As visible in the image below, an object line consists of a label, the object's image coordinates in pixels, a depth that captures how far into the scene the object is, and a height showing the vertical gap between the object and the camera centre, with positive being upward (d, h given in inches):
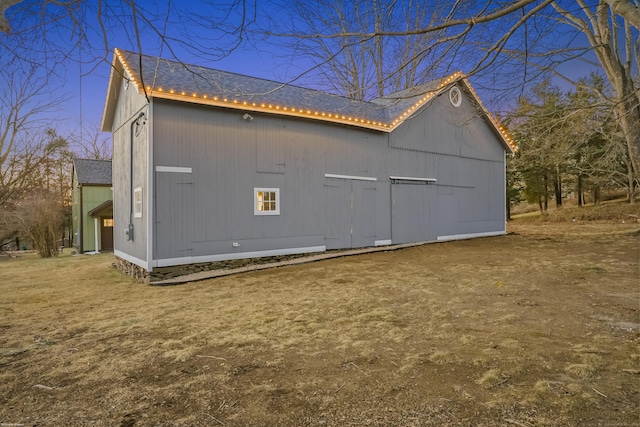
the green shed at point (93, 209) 777.7 +21.9
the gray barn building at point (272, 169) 338.3 +55.7
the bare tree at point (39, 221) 658.8 -1.5
